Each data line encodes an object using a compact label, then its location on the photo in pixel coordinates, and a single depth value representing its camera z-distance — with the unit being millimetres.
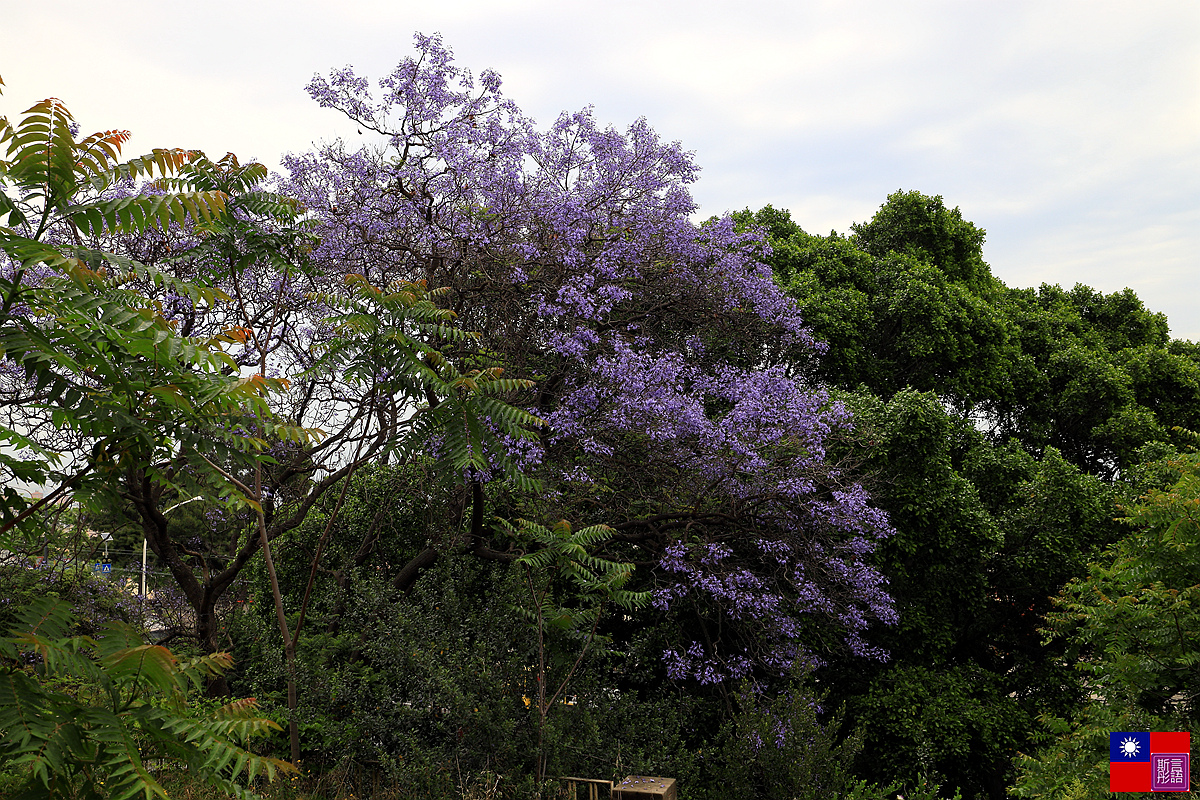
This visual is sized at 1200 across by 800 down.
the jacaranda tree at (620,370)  8805
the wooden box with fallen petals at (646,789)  5934
